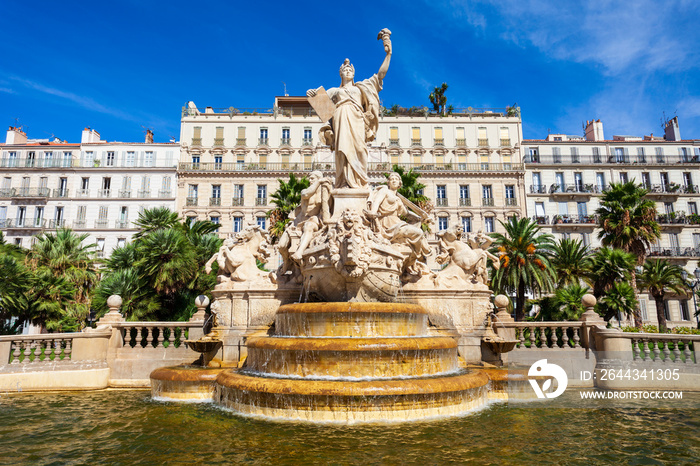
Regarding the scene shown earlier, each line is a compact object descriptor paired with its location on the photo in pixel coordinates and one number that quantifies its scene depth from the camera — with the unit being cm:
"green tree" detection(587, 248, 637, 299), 2942
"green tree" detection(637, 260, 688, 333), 3241
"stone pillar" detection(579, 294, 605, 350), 1216
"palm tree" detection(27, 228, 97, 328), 2311
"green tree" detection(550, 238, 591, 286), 3123
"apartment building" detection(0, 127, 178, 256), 4831
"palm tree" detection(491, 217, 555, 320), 2872
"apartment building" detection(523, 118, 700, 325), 4806
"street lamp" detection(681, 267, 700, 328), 2481
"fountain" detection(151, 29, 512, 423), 746
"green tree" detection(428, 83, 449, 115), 5691
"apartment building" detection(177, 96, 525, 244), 4938
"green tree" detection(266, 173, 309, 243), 3195
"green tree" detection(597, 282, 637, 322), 2742
